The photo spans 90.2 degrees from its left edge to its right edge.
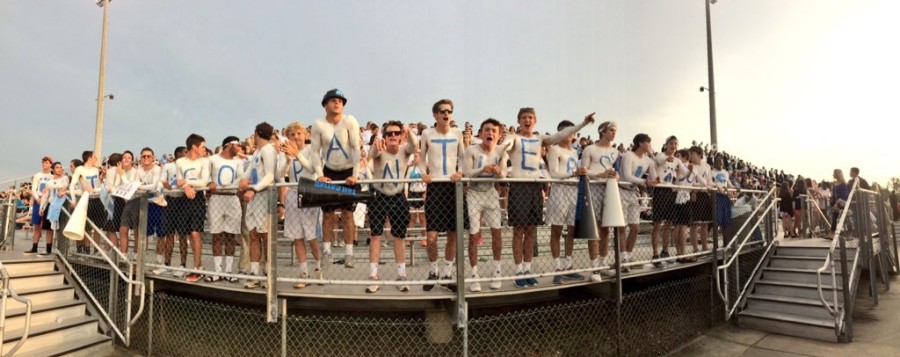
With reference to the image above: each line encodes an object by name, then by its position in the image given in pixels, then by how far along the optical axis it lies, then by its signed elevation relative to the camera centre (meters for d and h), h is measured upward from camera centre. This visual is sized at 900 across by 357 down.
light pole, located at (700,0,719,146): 14.89 +3.11
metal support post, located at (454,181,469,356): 4.55 -0.76
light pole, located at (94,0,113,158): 16.30 +4.01
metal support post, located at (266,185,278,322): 4.79 -0.66
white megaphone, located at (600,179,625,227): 5.22 -0.03
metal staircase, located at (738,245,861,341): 6.52 -1.49
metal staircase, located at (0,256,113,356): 5.79 -1.57
